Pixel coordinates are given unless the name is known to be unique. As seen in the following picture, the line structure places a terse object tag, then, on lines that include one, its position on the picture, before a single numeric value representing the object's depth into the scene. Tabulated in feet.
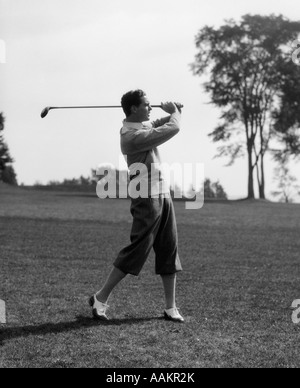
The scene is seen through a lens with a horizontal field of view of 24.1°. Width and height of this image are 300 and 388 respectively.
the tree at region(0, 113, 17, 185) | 196.24
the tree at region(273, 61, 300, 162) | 140.56
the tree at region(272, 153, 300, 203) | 145.68
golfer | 18.54
